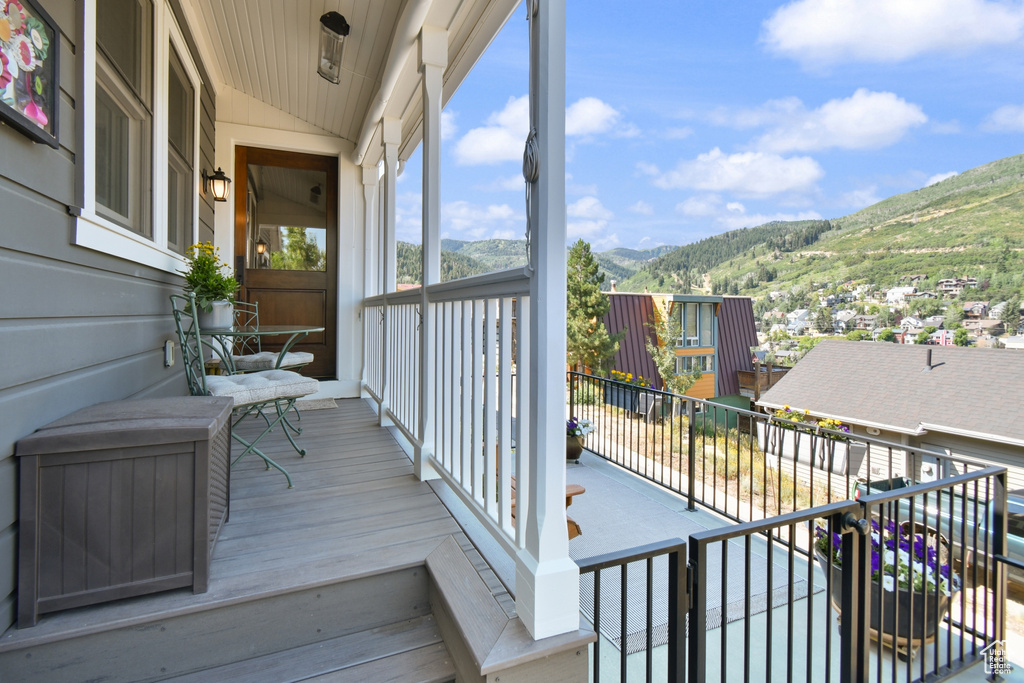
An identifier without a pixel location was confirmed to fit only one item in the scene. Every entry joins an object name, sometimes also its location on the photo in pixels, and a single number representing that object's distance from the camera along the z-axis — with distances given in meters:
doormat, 4.32
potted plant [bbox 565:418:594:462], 4.42
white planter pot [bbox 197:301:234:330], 2.77
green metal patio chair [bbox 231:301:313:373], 3.27
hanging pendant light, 2.76
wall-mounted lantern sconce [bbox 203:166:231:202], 3.97
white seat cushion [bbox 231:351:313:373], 3.40
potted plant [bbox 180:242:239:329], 2.72
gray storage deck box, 1.25
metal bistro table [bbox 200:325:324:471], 2.60
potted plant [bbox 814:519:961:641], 2.11
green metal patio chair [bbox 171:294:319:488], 2.18
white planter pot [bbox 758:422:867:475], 2.98
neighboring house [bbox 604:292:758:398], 16.56
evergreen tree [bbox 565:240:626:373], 15.03
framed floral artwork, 1.15
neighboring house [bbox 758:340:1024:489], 9.43
